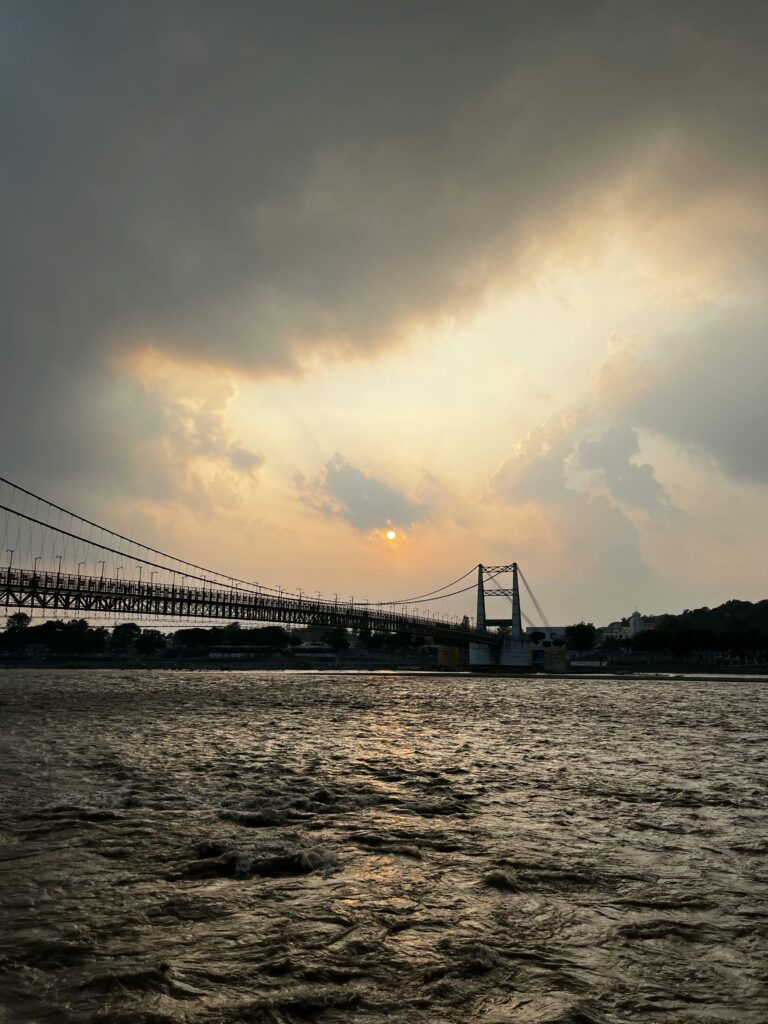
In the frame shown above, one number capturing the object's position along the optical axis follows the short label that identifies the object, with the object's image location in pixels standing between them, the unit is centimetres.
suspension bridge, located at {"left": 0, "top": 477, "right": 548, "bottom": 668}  7150
